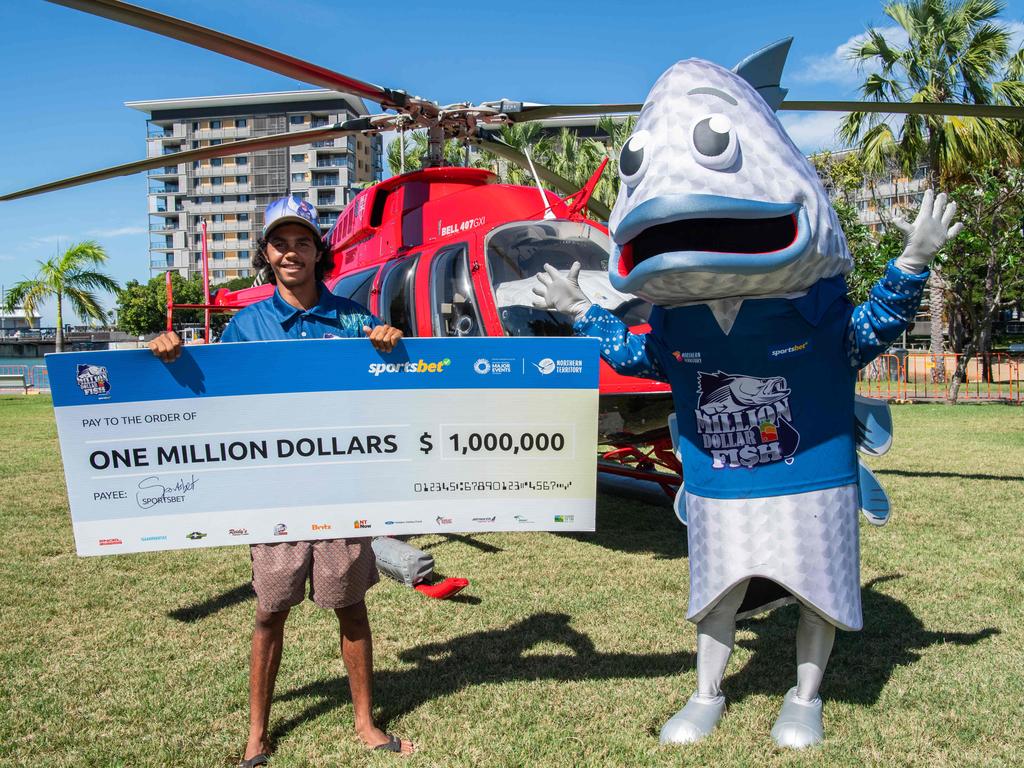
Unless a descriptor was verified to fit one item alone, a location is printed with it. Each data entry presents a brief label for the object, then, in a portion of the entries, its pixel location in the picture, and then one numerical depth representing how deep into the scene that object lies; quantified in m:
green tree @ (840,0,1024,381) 17.53
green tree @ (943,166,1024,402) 17.28
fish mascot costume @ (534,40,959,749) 2.73
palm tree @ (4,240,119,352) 24.14
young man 2.97
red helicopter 5.00
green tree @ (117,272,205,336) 55.19
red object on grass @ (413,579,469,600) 4.73
